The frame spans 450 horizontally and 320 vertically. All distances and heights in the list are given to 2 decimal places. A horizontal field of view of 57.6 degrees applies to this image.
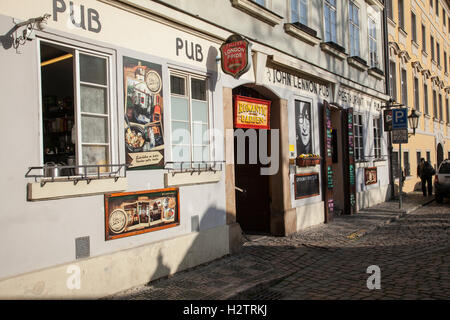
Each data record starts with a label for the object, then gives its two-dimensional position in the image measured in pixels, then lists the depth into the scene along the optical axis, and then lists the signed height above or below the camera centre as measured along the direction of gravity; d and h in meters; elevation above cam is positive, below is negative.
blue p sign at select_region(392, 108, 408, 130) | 13.86 +1.47
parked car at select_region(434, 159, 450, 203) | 15.61 -0.86
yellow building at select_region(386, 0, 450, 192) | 19.03 +4.92
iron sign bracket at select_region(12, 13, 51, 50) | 4.48 +1.56
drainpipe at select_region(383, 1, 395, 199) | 16.62 +3.76
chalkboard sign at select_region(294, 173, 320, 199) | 10.20 -0.54
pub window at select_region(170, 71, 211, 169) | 6.73 +0.81
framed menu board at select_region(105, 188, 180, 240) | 5.45 -0.62
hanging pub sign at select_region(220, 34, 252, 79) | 7.11 +1.96
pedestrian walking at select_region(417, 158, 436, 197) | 18.42 -0.59
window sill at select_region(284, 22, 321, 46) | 9.85 +3.34
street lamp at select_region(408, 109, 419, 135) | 16.58 +1.77
